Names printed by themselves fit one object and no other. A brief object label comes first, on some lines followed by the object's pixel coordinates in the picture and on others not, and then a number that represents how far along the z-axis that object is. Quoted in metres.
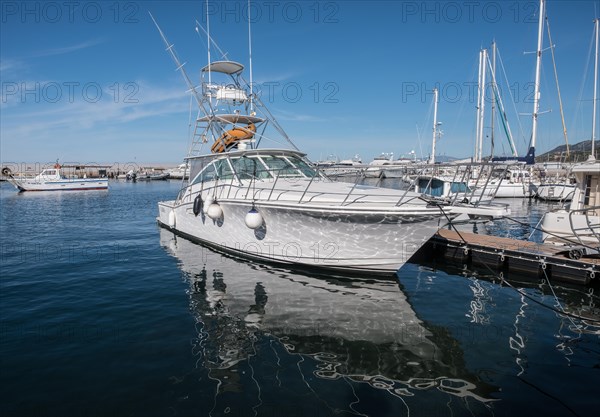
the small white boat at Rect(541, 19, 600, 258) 12.05
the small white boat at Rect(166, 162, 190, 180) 81.56
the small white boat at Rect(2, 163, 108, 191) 45.22
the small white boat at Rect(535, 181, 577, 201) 33.88
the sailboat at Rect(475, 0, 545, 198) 34.80
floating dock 10.05
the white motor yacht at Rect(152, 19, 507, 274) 8.62
